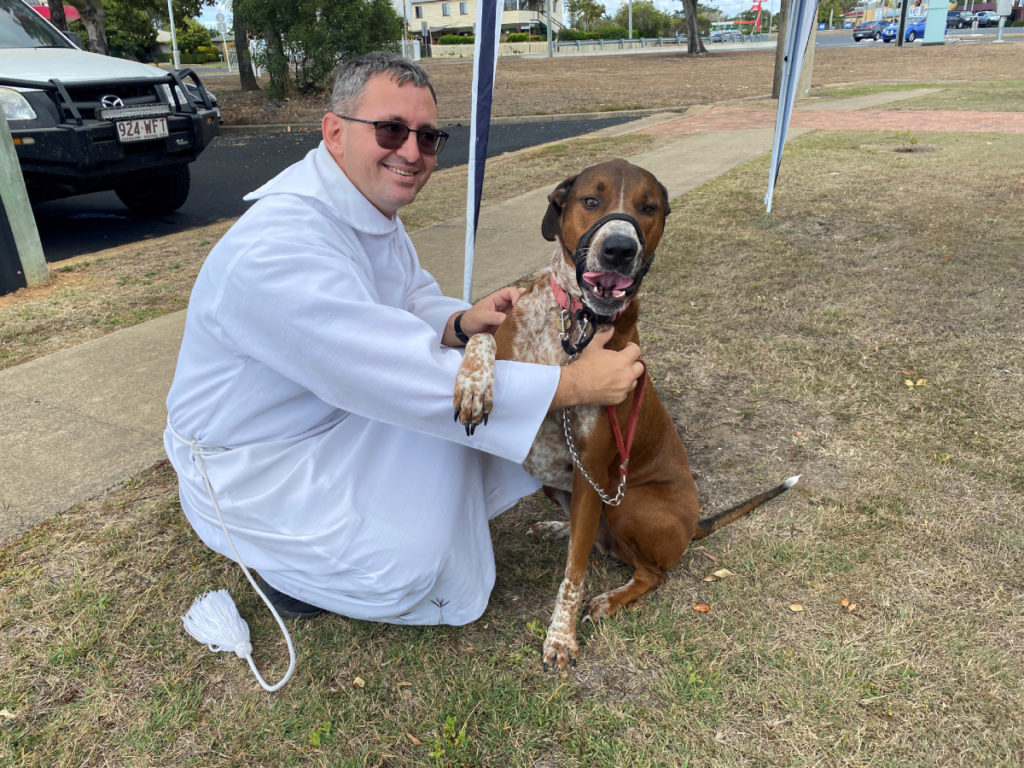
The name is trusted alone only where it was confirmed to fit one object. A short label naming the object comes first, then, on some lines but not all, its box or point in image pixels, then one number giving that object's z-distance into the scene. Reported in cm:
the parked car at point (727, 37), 6231
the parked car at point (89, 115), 616
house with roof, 7494
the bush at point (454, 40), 6338
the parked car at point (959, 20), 5595
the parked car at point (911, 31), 4616
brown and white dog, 216
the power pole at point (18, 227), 524
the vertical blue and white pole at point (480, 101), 378
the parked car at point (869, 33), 5144
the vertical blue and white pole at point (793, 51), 621
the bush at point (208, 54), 5706
